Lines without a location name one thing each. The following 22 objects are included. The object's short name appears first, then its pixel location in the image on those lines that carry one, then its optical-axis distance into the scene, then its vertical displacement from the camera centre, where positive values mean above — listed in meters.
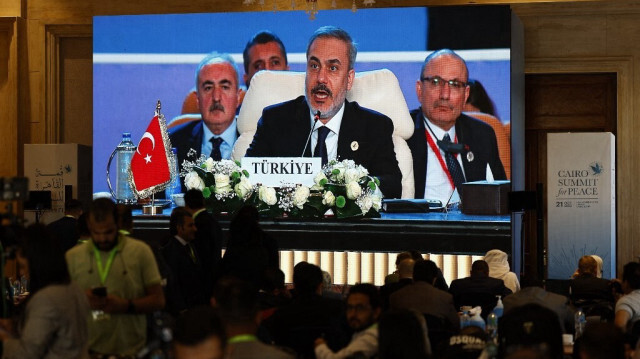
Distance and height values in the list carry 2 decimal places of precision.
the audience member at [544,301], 11.78 -0.80
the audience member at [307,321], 9.96 -0.79
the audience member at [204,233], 13.08 -0.42
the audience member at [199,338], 5.64 -0.49
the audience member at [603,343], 6.95 -0.63
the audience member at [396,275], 14.74 -0.81
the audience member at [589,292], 13.96 -0.90
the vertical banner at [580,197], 20.44 -0.27
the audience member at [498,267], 16.46 -0.83
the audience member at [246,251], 13.10 -0.55
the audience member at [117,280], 8.62 -0.49
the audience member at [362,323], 8.62 -0.70
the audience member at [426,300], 11.54 -0.78
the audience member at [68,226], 14.67 -0.42
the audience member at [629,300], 11.02 -0.76
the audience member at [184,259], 11.94 -0.55
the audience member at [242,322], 6.87 -0.56
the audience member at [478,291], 13.97 -0.88
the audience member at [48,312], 7.25 -0.54
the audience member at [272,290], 11.97 -0.80
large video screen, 20.15 +1.35
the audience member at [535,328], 8.17 -0.67
